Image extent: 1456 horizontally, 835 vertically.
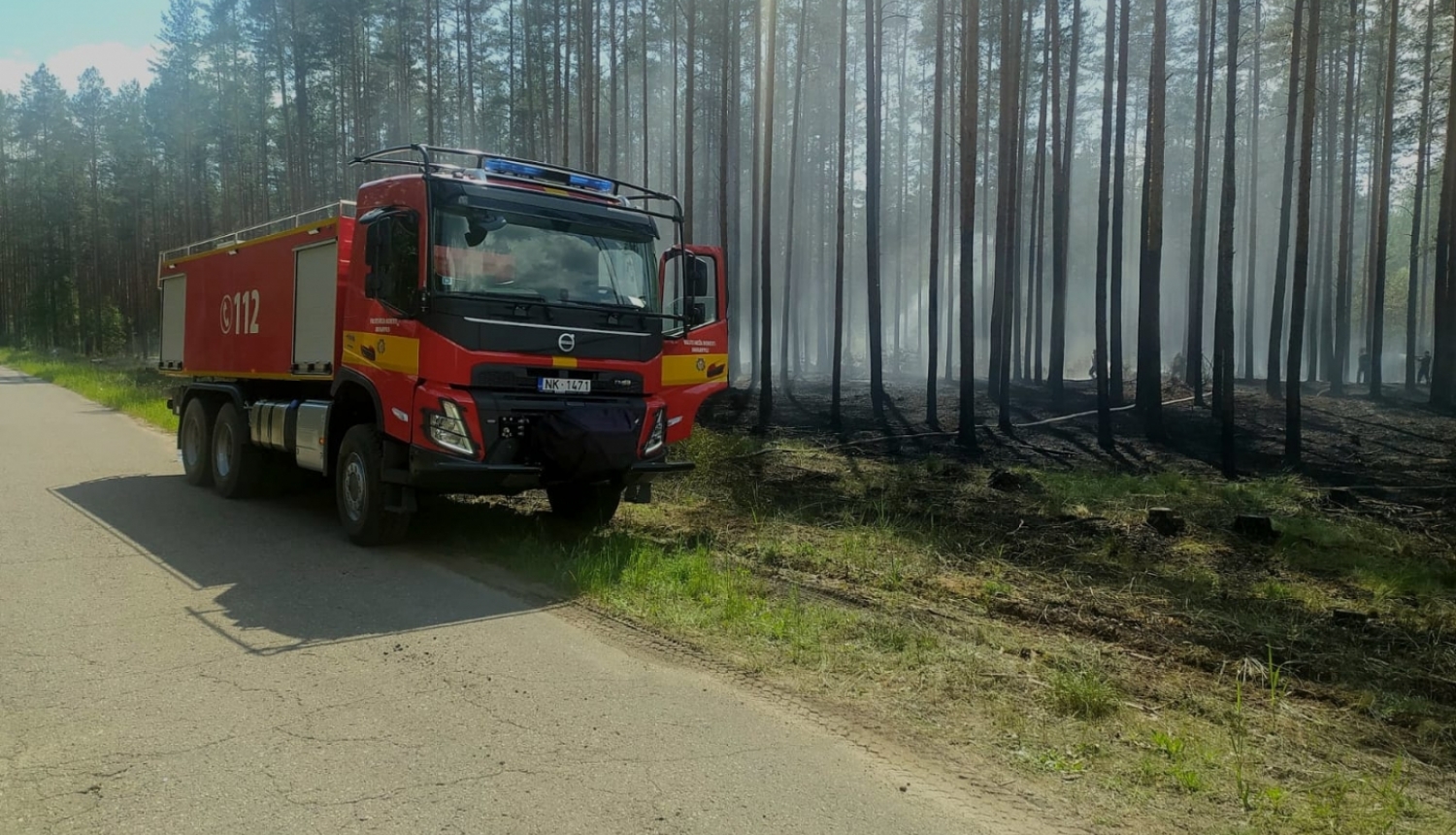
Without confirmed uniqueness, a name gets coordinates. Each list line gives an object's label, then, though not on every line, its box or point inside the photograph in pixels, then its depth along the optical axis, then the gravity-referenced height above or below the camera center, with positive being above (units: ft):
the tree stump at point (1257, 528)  29.89 -4.11
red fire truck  23.89 +1.43
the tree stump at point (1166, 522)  30.78 -4.06
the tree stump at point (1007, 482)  39.65 -3.62
